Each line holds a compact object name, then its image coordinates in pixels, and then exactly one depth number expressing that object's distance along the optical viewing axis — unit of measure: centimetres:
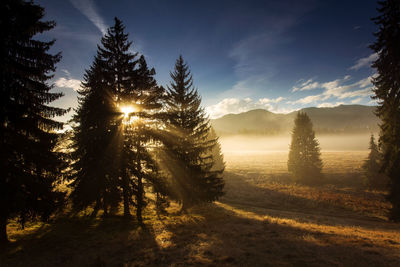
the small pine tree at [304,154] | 3256
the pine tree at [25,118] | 889
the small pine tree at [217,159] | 3869
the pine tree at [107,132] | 1147
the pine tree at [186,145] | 1489
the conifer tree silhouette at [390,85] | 1192
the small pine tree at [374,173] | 2831
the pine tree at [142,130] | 1262
